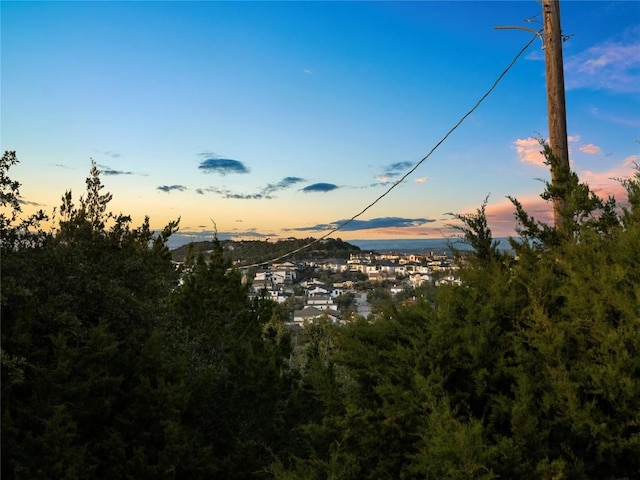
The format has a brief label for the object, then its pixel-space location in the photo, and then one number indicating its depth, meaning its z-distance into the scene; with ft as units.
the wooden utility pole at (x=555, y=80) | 22.67
